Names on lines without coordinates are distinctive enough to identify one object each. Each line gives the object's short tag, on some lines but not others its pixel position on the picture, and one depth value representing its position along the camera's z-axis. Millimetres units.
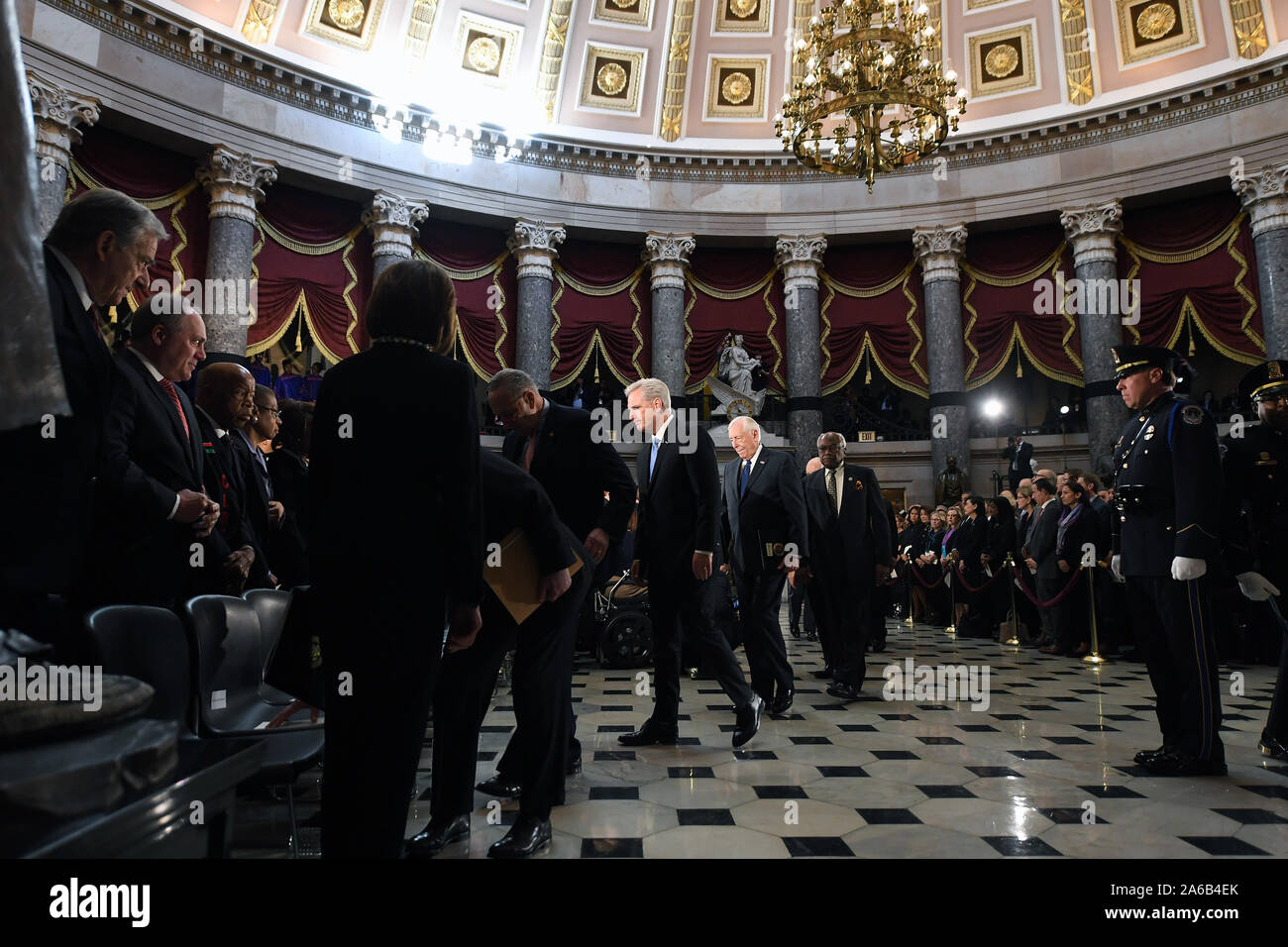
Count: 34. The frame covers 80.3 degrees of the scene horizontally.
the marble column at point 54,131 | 10391
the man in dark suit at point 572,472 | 3135
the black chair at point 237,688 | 2188
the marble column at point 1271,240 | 12875
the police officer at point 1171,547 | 3309
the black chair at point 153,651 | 1838
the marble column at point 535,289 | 14922
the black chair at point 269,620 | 2809
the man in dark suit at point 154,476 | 2396
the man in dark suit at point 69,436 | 1393
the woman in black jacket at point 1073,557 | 7270
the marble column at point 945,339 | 14891
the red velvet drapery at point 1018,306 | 14922
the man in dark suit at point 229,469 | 3062
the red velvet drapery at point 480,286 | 14961
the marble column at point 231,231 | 12359
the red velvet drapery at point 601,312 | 15586
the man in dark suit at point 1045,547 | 7633
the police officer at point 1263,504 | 3586
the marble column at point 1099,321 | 13930
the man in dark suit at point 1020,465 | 13219
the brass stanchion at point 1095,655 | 6752
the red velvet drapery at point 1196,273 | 13555
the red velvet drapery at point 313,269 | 13203
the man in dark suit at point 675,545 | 3883
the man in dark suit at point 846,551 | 5242
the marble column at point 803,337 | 15414
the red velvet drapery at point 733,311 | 16062
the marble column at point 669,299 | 15414
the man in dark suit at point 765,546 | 4504
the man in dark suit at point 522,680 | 2357
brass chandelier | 9055
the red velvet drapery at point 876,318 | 15695
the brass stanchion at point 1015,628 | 8288
